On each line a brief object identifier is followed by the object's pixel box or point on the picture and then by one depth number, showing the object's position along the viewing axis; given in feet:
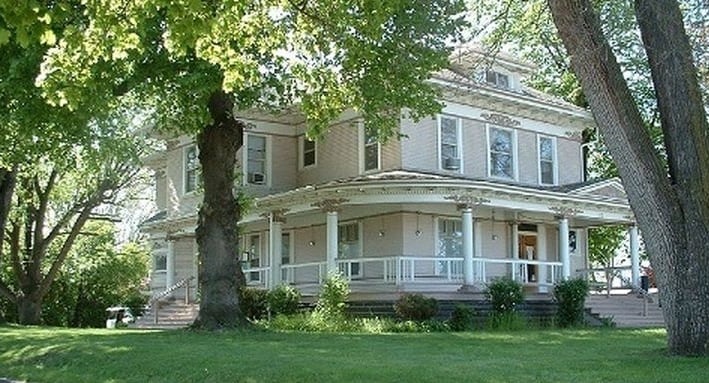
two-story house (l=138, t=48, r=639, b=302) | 84.79
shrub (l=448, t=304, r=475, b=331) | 75.82
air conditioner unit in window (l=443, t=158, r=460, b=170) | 92.73
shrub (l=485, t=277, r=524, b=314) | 79.61
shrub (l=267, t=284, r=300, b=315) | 82.99
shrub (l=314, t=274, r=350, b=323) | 75.66
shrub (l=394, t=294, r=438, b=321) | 74.95
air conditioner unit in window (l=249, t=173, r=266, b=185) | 101.38
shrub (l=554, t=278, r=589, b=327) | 82.84
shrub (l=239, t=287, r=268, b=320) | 85.15
